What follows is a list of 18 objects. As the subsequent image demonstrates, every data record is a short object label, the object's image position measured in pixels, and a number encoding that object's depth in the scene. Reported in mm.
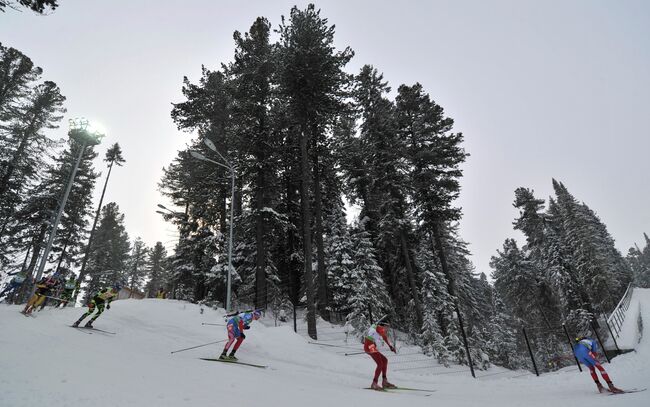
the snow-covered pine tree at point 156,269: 53594
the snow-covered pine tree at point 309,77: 17500
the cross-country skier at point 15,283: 15080
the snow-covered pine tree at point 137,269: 57469
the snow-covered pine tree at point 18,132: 24609
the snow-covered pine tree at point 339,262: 20281
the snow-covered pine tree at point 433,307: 15069
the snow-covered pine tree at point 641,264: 91631
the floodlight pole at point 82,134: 19597
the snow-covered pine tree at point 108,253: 39688
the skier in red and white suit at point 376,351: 8742
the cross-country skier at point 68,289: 15123
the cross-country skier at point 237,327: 10188
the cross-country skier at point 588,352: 8366
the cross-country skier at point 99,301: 11219
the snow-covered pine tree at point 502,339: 37188
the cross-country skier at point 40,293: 11828
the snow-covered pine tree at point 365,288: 16688
